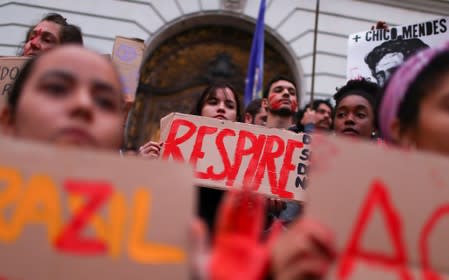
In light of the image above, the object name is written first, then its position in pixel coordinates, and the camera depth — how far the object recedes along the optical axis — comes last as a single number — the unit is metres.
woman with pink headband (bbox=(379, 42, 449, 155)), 1.32
